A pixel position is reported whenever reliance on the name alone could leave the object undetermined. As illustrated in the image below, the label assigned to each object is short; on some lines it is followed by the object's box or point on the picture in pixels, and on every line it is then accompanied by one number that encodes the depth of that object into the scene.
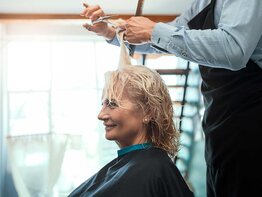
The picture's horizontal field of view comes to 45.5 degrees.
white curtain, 4.66
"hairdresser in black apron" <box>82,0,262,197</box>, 1.00
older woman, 1.16
